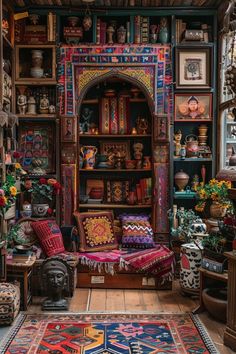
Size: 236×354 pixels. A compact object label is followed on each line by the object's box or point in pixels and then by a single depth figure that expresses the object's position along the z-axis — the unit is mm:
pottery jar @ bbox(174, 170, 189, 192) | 5770
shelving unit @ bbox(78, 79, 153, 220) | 6059
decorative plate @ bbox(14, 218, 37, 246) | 5026
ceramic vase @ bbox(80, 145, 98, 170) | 5938
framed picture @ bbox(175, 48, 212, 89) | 5742
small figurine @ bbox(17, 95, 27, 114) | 5730
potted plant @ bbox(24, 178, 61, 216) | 5484
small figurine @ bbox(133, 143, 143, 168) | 6051
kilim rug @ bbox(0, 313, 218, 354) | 3574
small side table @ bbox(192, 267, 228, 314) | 4168
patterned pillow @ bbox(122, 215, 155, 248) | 5449
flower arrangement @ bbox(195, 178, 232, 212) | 5098
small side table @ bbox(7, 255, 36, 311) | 4445
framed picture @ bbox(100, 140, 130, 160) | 6164
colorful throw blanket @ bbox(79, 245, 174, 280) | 5027
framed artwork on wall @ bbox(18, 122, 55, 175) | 5863
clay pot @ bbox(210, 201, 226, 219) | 5324
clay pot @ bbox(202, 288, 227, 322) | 4016
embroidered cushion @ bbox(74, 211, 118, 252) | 5398
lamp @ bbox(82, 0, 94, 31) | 5648
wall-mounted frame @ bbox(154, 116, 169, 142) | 5668
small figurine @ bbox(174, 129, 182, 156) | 5816
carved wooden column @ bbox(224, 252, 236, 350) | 3609
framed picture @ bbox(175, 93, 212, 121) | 5777
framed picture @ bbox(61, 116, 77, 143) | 5672
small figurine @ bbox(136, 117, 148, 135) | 6035
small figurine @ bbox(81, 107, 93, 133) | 6039
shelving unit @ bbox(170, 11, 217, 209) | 5730
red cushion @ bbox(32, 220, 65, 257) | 4969
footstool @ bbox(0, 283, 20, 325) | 3994
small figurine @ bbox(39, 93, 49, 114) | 5758
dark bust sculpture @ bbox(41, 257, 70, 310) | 4375
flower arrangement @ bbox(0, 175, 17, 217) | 4281
